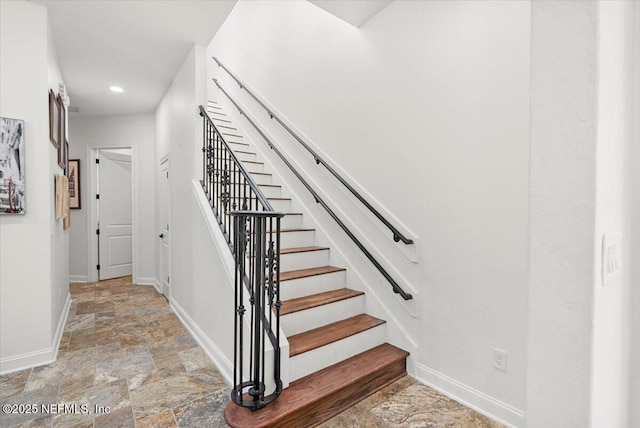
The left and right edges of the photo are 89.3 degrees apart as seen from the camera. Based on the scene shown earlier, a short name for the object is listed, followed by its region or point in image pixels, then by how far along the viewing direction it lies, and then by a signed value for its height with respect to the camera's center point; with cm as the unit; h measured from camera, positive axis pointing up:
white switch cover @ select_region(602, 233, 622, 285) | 75 -12
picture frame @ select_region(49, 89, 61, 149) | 282 +79
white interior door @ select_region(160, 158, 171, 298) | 447 -33
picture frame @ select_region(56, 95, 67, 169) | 331 +76
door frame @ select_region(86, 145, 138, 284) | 552 -11
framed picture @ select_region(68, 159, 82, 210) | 548 +37
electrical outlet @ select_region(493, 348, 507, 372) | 189 -91
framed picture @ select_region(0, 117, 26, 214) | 240 +29
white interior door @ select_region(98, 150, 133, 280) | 580 -19
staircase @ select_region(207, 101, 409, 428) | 187 -100
